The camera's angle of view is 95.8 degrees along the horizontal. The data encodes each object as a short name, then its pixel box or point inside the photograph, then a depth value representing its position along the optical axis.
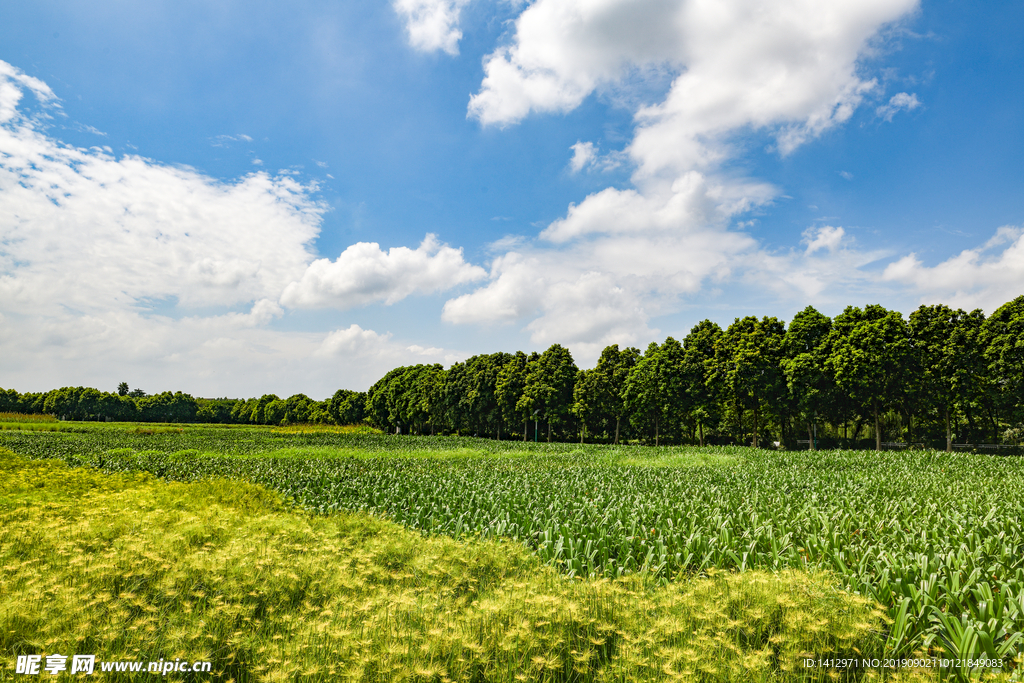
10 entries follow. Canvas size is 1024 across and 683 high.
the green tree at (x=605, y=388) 50.94
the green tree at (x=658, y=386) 43.72
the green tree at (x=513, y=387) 58.94
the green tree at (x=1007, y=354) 29.86
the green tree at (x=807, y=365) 37.12
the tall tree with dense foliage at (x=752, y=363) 38.97
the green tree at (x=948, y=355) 32.53
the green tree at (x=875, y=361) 34.22
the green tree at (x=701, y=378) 42.44
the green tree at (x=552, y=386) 54.62
